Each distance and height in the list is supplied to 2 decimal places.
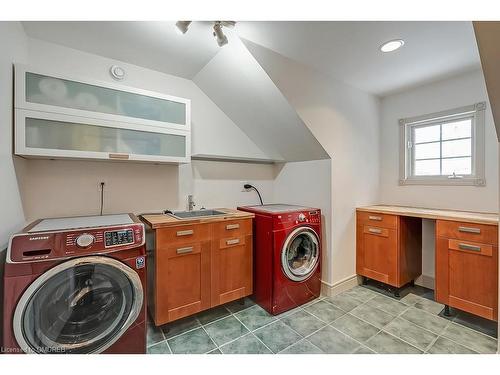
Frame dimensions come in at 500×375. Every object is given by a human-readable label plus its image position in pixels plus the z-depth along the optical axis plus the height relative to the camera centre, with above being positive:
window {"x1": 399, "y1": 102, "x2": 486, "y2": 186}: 2.22 +0.42
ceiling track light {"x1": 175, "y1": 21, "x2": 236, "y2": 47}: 1.41 +1.01
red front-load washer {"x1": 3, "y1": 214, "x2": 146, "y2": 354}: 1.16 -0.57
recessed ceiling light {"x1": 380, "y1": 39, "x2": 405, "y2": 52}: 1.69 +1.08
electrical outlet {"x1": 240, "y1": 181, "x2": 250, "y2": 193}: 2.77 +0.03
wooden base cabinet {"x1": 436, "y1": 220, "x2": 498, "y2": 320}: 1.72 -0.64
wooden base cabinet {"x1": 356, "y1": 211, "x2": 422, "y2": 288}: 2.26 -0.63
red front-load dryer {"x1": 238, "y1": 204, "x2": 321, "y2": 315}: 2.03 -0.66
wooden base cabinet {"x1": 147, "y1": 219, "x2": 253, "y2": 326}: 1.68 -0.64
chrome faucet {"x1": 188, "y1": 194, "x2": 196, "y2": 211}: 2.34 -0.16
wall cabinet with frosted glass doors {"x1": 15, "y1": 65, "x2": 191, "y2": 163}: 1.43 +0.48
